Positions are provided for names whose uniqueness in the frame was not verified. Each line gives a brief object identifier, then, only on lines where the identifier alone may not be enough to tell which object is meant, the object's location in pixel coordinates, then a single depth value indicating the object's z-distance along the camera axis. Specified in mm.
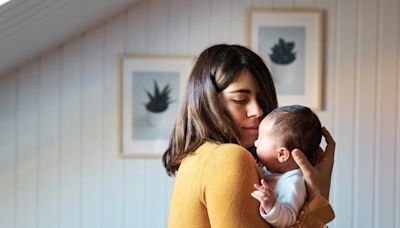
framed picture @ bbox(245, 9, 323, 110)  2428
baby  1033
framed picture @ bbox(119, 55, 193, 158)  2408
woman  875
